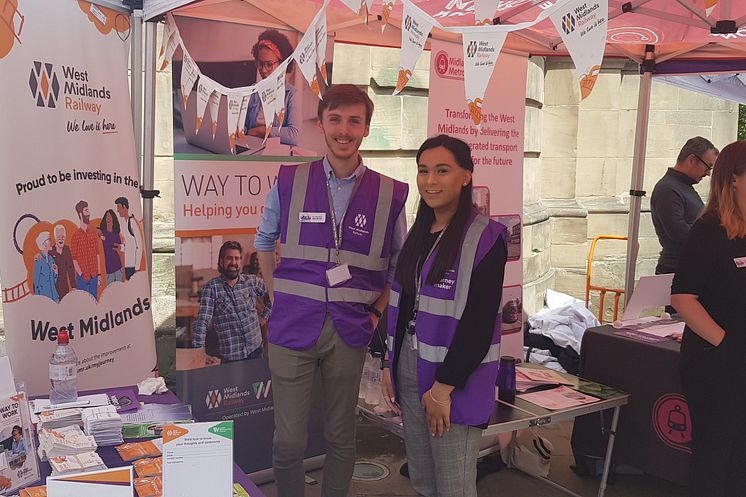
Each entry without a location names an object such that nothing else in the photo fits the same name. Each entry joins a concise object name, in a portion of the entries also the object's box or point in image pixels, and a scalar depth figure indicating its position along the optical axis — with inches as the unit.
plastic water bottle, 89.4
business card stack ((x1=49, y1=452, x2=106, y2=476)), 66.4
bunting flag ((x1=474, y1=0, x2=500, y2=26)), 84.7
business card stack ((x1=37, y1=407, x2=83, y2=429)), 78.2
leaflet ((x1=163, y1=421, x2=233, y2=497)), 54.1
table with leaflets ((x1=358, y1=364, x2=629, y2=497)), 112.7
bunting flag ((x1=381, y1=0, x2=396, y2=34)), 86.0
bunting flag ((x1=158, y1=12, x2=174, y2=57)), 119.1
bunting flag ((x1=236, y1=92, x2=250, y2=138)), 128.6
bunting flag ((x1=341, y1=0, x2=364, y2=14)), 81.2
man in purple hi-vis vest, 100.2
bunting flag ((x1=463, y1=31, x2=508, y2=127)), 84.2
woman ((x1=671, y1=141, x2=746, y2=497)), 101.3
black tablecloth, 128.0
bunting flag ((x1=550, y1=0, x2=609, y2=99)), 72.1
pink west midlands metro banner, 141.6
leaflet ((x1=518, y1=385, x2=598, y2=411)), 121.8
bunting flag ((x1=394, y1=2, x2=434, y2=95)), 89.0
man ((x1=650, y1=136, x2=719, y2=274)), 179.0
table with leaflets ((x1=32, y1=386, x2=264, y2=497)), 66.1
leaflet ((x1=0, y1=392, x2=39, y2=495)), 63.9
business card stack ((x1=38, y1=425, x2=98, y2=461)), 71.5
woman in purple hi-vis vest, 84.0
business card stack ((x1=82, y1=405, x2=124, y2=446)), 75.7
